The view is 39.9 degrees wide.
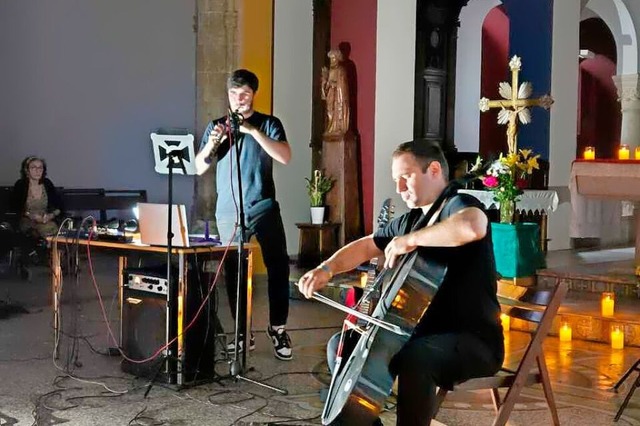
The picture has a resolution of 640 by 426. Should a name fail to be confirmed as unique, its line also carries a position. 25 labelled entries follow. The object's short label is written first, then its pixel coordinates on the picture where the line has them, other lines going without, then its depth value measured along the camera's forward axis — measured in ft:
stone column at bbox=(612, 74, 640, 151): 42.75
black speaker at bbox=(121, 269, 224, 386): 14.74
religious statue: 30.40
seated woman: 29.50
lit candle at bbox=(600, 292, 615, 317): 20.17
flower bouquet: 23.77
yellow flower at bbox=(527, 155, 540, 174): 23.70
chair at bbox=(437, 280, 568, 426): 10.10
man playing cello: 9.20
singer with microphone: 15.29
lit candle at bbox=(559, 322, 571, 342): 19.96
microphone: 14.23
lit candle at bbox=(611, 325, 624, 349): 19.24
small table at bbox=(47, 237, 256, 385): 14.58
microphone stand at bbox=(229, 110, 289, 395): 13.94
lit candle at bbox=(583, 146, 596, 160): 21.25
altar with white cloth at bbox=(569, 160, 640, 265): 20.62
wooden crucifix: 29.48
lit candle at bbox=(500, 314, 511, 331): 21.30
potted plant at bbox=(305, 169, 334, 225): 30.35
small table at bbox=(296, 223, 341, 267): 29.89
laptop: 14.46
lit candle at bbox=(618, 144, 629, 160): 21.36
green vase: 24.12
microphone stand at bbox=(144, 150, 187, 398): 14.39
